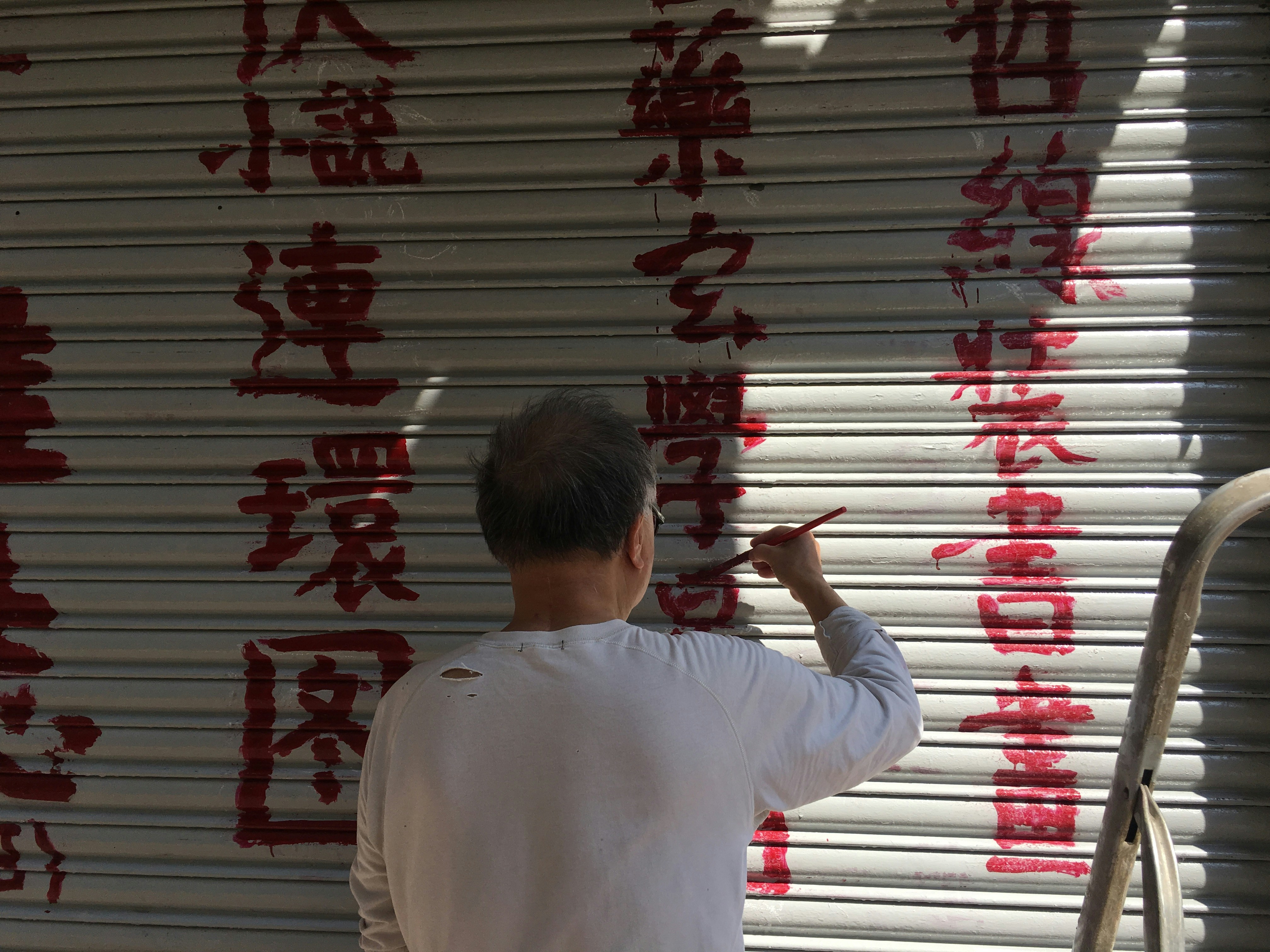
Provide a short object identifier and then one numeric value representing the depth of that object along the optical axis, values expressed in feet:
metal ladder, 4.62
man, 4.49
